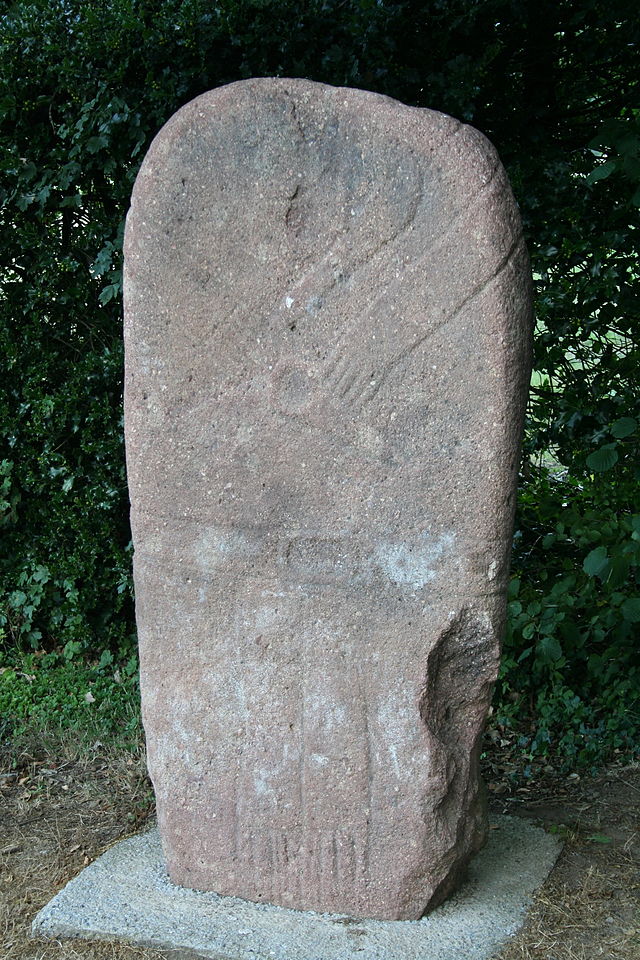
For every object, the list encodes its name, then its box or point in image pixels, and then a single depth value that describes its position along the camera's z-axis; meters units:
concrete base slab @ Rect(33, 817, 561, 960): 2.24
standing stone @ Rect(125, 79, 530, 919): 2.09
